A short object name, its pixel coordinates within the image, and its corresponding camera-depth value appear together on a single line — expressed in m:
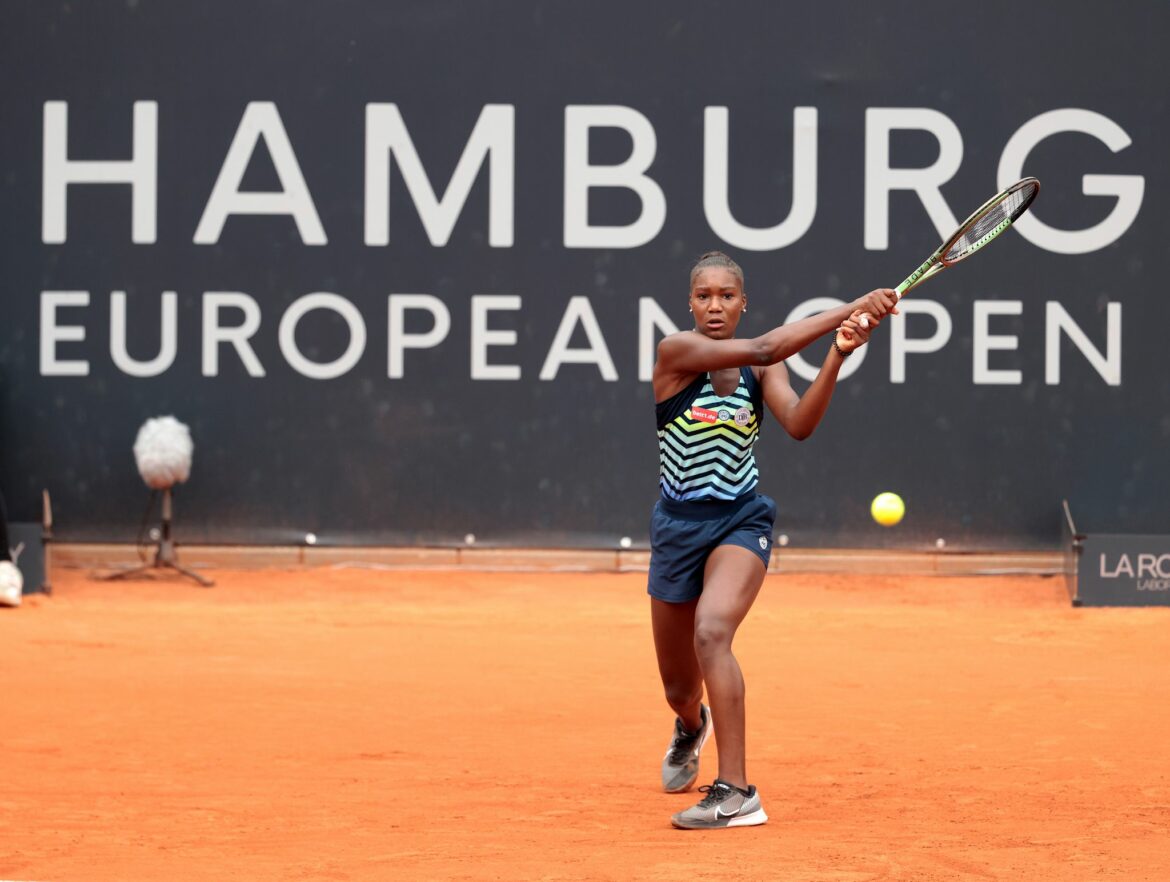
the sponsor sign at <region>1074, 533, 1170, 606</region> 19.31
